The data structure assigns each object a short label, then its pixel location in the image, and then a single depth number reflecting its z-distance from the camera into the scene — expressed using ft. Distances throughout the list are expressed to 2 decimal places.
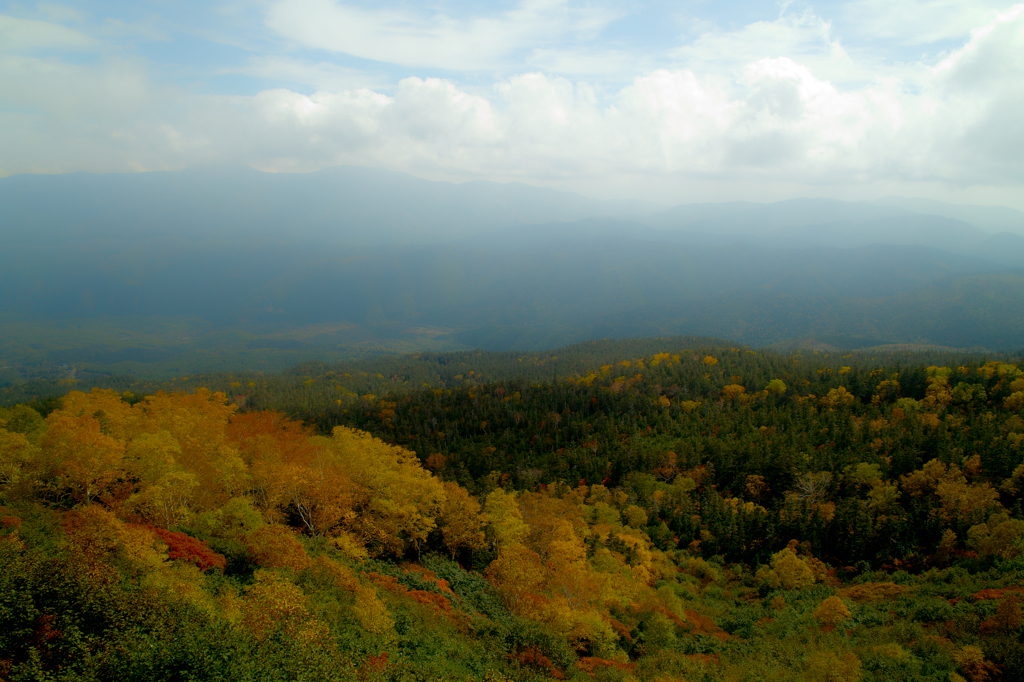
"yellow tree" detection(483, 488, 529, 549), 139.44
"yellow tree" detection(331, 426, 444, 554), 127.24
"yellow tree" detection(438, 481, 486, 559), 141.38
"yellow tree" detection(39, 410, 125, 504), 102.83
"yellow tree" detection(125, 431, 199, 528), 99.86
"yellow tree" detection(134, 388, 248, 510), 121.90
